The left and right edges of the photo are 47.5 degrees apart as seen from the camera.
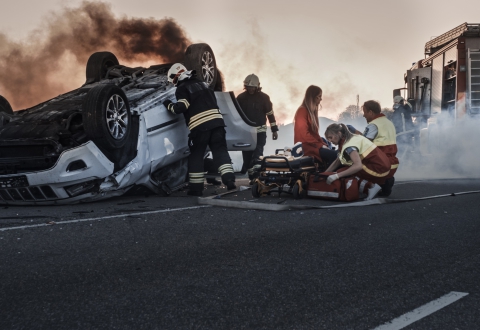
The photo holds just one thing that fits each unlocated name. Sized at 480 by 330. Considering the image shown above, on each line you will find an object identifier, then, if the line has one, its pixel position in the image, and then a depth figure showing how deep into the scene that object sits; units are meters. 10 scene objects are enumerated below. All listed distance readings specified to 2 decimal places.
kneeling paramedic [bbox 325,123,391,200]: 6.35
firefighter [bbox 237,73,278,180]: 9.98
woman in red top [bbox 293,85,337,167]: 7.39
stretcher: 6.62
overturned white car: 5.89
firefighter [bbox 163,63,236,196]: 7.27
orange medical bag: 6.24
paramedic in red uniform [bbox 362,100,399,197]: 6.92
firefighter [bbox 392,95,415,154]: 13.73
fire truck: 11.99
